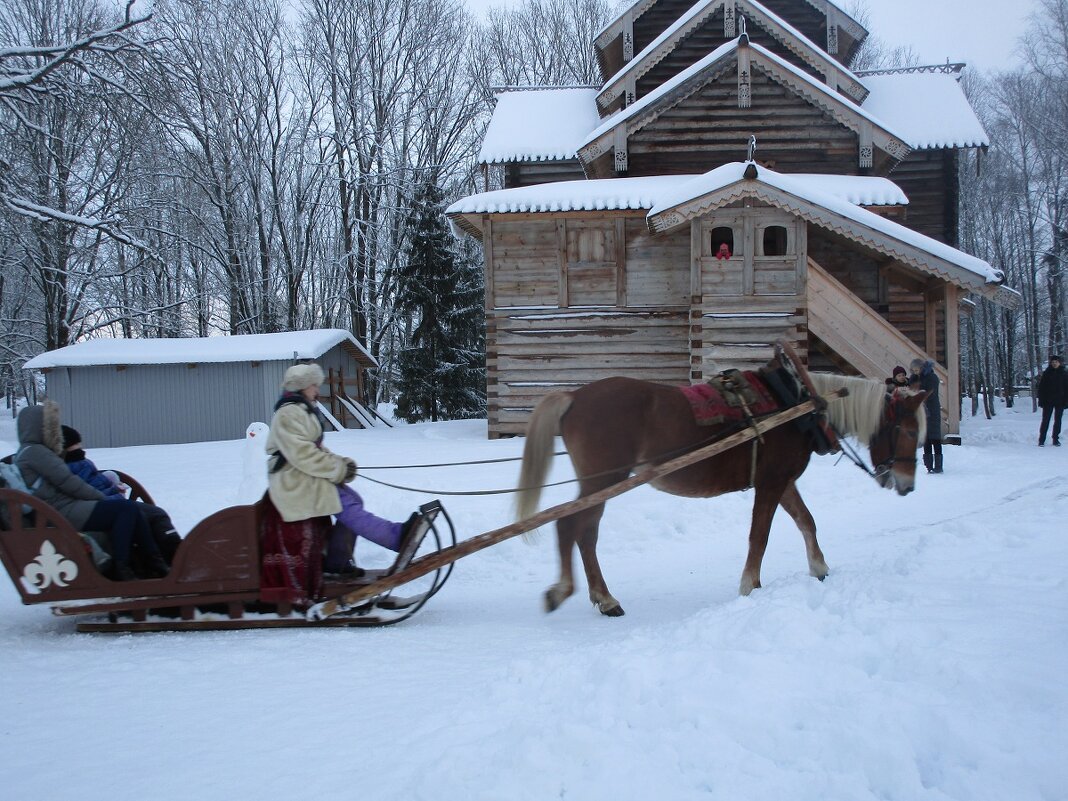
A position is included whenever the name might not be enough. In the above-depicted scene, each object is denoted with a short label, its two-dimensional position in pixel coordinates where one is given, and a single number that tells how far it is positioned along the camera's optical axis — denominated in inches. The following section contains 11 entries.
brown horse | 214.2
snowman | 336.2
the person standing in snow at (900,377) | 403.5
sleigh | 192.9
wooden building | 535.8
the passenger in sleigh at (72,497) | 200.4
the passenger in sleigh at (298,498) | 197.9
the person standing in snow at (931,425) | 442.9
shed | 751.7
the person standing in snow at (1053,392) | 584.1
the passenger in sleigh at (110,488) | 213.0
